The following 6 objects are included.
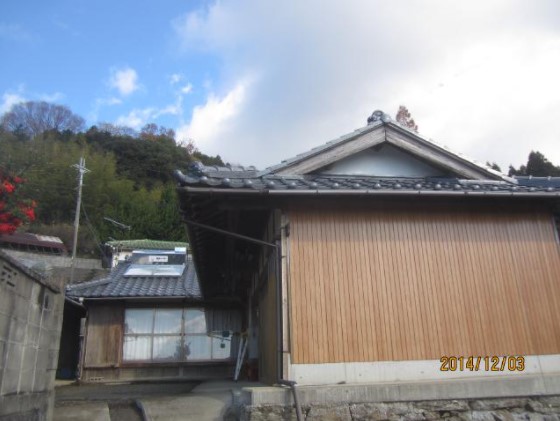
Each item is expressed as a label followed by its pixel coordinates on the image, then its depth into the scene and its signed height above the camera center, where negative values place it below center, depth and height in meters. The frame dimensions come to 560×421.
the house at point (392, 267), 6.73 +1.18
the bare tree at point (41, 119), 50.59 +27.53
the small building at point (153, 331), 15.62 +0.70
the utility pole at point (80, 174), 26.02 +10.25
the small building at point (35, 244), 36.81 +8.66
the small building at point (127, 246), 29.64 +6.63
